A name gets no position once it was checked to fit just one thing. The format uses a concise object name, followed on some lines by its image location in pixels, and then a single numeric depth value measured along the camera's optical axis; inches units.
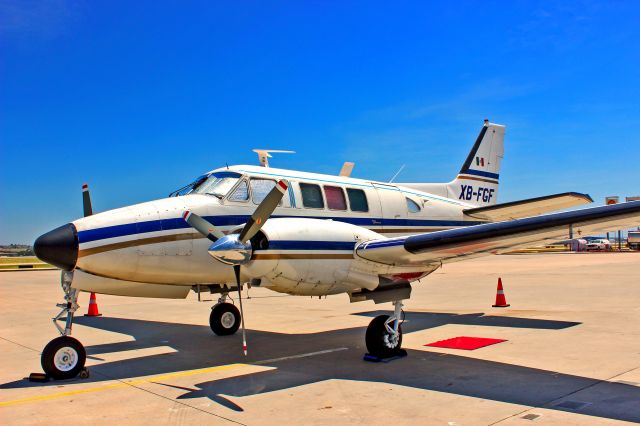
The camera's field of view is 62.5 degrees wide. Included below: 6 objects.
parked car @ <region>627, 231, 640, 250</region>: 2687.0
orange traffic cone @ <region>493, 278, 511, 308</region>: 611.9
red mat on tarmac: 387.2
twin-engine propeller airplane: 309.6
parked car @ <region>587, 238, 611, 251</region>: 2829.7
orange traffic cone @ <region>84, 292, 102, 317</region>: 617.0
